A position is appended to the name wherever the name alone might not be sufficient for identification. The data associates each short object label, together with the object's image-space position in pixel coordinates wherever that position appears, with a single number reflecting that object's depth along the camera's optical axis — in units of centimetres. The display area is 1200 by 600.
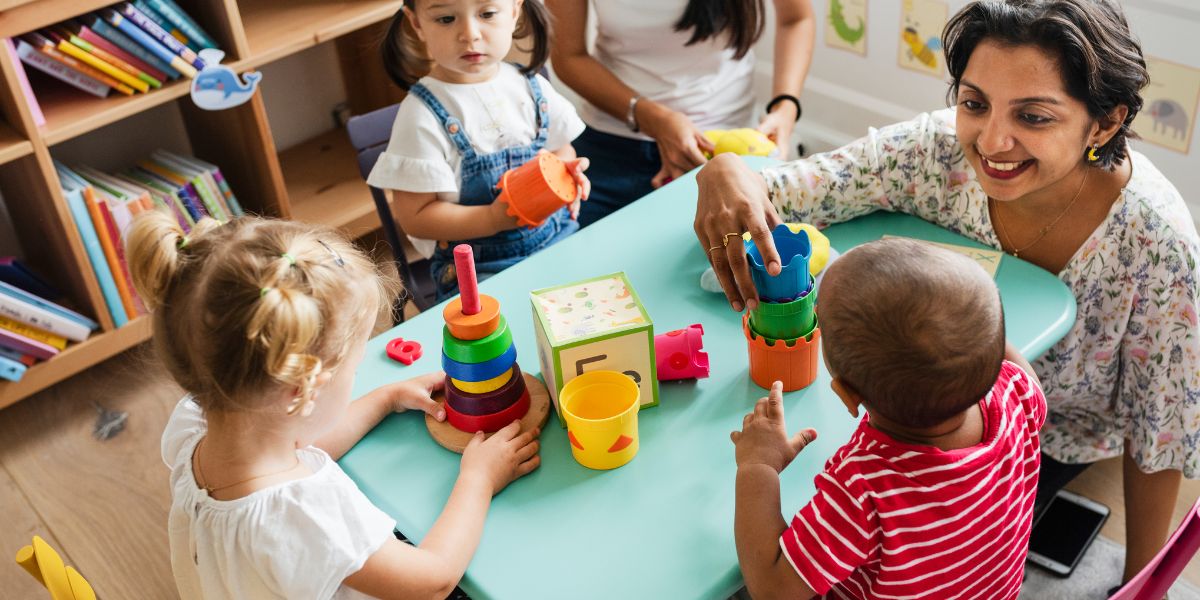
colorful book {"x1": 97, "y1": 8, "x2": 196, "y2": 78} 225
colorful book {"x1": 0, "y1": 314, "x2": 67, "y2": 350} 235
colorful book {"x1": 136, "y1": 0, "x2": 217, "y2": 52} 231
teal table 110
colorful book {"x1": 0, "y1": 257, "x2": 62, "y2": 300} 238
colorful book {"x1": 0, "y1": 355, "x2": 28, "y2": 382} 233
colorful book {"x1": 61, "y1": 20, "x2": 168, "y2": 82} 224
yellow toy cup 118
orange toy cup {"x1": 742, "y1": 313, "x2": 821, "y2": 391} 128
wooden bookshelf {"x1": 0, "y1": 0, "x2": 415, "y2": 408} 222
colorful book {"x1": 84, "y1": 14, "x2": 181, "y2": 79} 225
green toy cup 127
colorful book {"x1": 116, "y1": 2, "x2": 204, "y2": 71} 228
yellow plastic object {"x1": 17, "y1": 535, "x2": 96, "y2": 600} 104
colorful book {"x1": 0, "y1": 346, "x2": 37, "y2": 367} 237
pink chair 97
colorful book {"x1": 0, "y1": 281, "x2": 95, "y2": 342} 233
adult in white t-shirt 221
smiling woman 138
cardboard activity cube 123
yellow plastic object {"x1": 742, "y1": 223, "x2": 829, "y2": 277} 145
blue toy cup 126
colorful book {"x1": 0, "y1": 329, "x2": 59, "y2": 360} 233
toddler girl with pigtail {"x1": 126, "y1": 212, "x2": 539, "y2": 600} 106
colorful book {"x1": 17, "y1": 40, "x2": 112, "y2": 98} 218
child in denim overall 181
